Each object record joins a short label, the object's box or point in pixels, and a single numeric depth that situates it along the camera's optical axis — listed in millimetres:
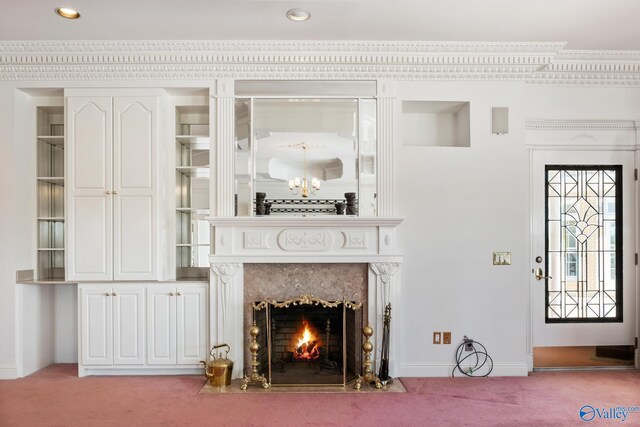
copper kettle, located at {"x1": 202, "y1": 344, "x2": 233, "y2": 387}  3498
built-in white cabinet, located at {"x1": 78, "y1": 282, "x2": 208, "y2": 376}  3758
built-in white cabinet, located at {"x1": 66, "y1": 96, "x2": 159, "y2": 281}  3768
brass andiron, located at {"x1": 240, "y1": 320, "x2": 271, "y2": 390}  3488
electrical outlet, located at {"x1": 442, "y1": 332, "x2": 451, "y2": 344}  3803
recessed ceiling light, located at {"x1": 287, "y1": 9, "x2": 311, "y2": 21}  3105
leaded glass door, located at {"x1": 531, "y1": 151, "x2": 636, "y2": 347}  4070
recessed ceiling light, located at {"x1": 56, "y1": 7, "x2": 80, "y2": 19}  3074
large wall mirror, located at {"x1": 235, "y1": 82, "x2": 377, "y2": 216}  3756
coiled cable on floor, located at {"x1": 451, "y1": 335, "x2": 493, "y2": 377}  3785
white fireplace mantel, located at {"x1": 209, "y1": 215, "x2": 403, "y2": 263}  3693
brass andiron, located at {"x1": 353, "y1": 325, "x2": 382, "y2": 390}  3510
